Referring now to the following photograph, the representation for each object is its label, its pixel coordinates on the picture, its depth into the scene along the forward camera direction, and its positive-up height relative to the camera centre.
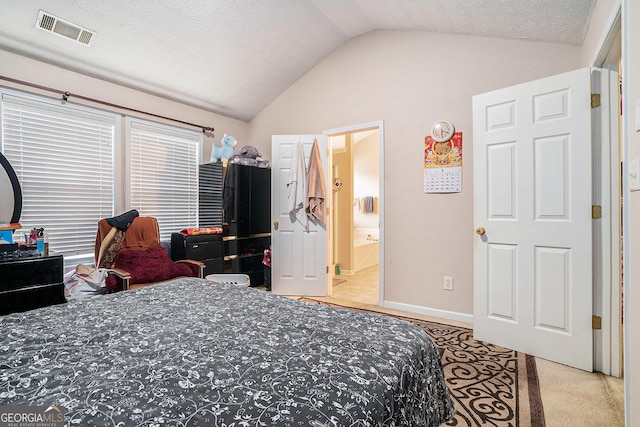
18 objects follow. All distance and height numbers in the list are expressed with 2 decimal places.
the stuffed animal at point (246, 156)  4.06 +0.74
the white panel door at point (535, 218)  2.12 -0.05
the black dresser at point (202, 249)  3.62 -0.42
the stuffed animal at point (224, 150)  4.11 +0.81
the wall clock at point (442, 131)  3.08 +0.79
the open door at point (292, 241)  3.95 -0.35
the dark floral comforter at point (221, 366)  0.72 -0.44
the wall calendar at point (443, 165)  3.07 +0.46
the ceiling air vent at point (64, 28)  2.49 +1.51
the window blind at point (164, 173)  3.58 +0.49
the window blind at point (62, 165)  2.80 +0.46
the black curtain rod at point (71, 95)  2.70 +1.11
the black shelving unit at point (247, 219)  3.97 -0.08
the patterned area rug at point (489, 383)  1.59 -1.02
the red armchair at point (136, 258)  2.90 -0.44
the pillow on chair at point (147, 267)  2.92 -0.52
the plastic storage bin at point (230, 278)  3.56 -0.73
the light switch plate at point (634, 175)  1.21 +0.14
